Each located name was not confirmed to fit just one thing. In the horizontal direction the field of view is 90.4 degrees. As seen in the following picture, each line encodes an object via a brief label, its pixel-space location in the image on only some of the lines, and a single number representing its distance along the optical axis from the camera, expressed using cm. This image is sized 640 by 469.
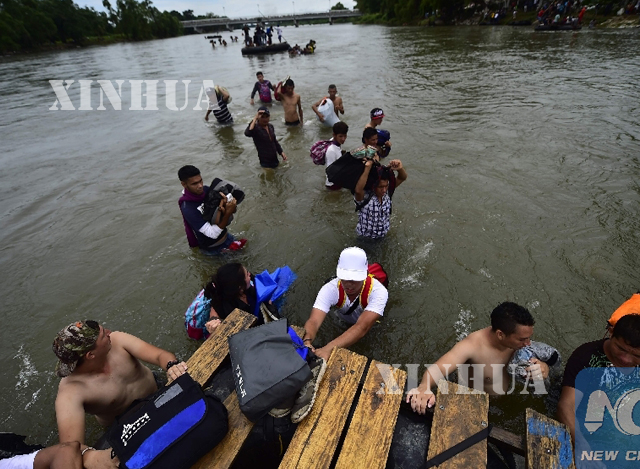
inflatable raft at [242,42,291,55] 3123
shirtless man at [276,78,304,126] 959
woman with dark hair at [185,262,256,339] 300
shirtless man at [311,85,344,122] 952
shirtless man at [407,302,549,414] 244
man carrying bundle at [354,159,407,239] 412
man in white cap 290
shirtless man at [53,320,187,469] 225
